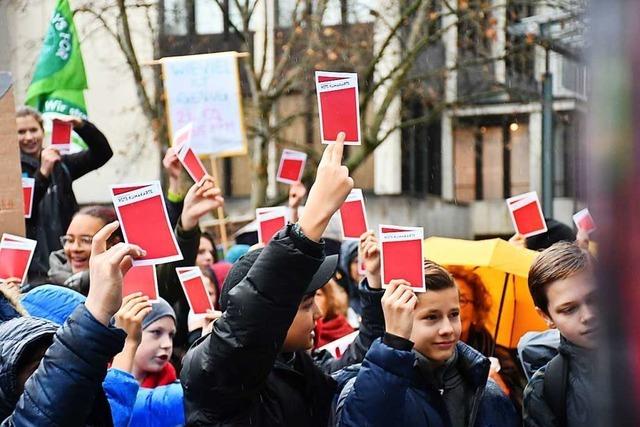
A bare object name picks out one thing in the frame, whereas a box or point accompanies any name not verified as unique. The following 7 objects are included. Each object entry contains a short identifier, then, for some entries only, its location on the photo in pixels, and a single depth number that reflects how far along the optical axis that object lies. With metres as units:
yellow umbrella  4.32
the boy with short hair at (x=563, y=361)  2.85
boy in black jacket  2.30
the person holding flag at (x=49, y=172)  5.75
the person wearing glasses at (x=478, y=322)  4.20
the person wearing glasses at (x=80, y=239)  4.81
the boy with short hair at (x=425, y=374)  2.64
